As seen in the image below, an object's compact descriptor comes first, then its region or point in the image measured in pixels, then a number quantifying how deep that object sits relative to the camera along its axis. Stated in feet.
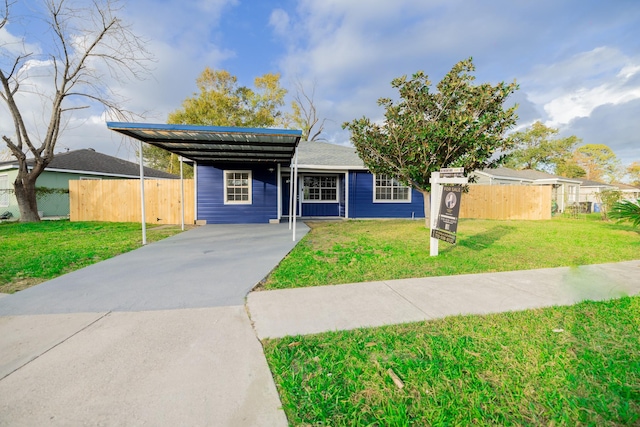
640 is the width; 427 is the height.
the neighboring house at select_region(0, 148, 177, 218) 48.11
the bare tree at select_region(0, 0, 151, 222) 38.22
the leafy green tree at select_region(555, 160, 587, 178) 120.37
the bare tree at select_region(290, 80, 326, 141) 90.58
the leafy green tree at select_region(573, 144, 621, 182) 133.59
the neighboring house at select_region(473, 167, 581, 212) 62.49
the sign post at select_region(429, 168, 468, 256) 16.83
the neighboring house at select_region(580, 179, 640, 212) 81.76
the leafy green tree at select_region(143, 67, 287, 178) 77.97
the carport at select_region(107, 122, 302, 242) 20.95
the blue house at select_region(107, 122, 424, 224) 23.09
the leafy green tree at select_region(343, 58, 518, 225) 23.89
